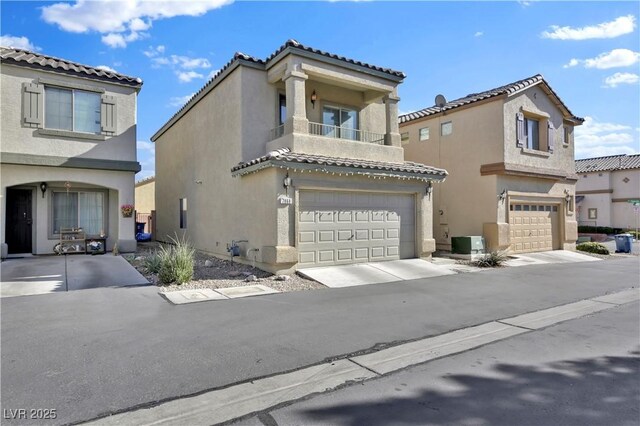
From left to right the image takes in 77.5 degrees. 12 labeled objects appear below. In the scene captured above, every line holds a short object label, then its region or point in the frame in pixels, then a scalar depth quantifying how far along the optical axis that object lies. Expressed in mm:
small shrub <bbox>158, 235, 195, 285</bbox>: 9602
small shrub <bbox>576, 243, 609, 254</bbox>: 19344
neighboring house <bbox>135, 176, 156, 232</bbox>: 30719
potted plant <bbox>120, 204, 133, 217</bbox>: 14730
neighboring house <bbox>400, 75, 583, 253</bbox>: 16953
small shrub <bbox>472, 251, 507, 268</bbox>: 14035
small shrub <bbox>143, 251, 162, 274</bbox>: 10578
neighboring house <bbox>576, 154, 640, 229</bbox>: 32656
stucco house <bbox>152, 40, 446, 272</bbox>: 11398
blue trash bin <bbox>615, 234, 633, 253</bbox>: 20031
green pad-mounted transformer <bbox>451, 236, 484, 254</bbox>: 15709
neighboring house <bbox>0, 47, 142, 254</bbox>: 13047
